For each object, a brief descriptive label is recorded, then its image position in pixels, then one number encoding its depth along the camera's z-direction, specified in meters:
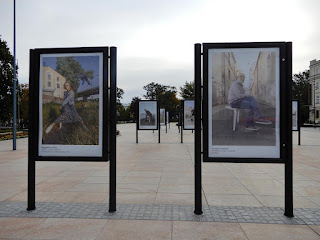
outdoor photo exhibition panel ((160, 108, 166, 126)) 28.03
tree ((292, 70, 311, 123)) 61.55
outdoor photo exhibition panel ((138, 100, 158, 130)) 17.27
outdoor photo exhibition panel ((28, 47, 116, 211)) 4.52
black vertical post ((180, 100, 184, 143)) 17.85
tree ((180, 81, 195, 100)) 82.25
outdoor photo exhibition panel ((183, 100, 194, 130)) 18.25
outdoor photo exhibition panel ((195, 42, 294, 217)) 4.27
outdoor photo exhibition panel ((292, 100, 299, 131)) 15.49
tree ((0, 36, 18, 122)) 31.80
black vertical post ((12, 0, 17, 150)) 13.34
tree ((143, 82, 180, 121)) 96.38
